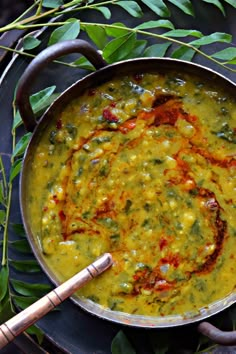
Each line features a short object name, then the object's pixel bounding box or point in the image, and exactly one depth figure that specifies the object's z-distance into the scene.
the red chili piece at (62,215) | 0.91
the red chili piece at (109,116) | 0.91
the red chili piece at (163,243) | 0.90
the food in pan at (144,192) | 0.90
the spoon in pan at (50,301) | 0.82
